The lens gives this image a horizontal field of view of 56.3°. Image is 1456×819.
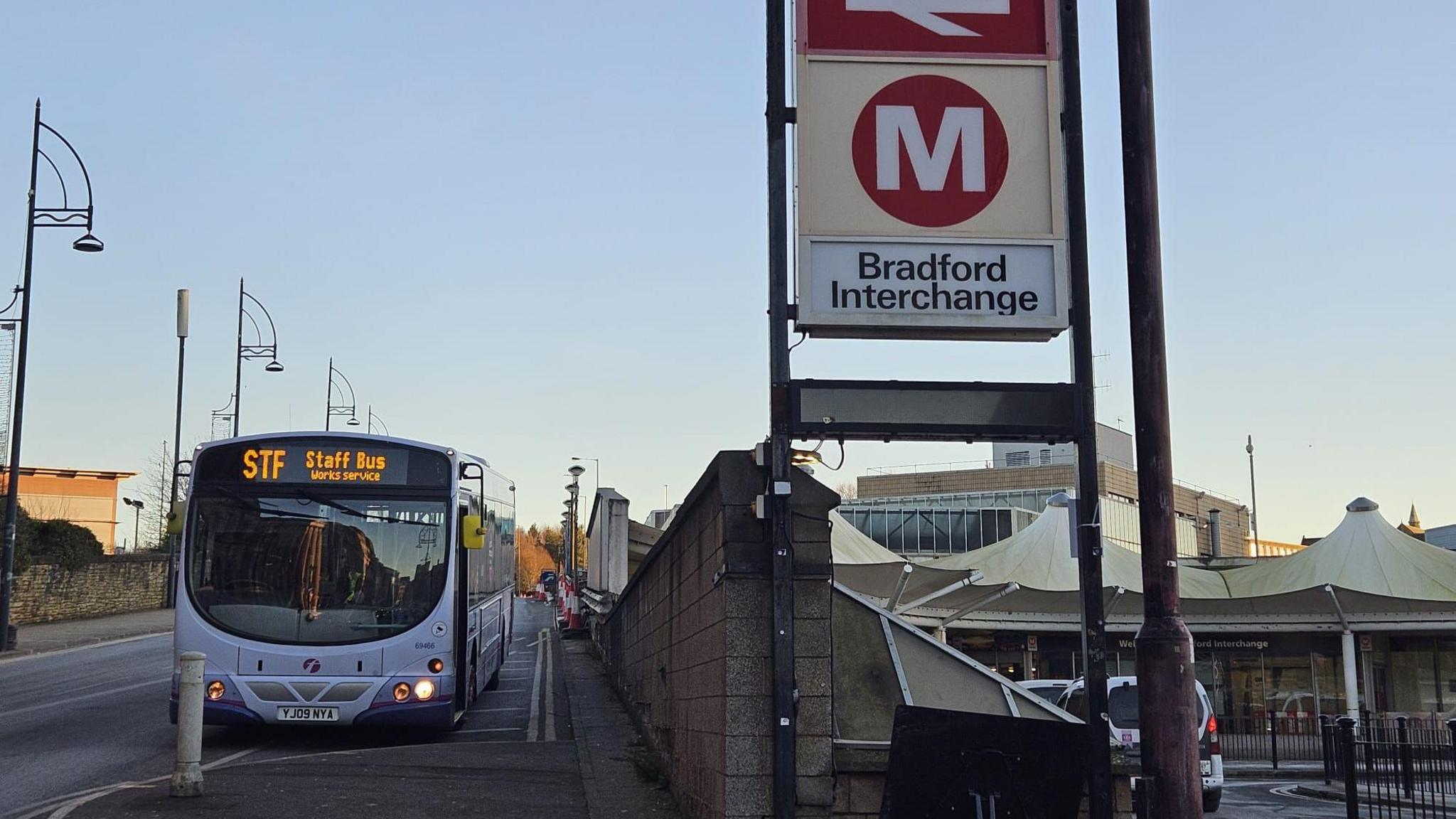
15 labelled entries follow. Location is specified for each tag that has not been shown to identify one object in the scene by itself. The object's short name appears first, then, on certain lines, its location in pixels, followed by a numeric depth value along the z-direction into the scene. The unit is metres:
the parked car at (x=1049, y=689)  18.41
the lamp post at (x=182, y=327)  41.00
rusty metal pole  5.79
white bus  13.75
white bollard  10.05
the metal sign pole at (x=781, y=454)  6.98
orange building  70.50
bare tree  58.44
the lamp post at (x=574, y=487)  58.03
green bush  40.06
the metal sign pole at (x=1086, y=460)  6.77
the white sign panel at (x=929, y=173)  7.53
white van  15.18
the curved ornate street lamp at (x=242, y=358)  43.11
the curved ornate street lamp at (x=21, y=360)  29.73
